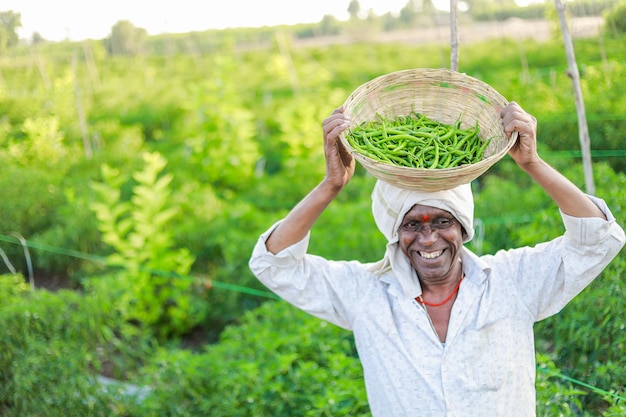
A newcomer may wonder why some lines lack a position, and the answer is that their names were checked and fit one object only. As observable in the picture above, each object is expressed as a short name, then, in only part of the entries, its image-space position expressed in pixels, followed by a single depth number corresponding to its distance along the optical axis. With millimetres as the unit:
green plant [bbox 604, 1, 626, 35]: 7668
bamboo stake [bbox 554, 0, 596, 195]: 3361
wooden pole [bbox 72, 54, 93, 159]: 7664
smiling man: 1969
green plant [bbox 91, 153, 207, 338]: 5293
